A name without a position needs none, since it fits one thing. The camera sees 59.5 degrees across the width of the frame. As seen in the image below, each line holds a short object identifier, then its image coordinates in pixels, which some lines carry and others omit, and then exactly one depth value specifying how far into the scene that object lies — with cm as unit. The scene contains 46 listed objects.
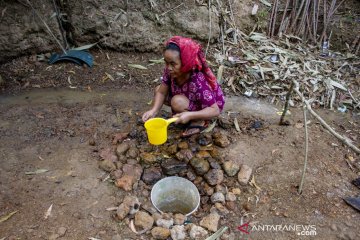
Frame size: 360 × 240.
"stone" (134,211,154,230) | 203
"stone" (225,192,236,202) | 226
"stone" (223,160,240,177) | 243
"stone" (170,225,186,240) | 199
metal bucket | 227
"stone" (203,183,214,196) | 232
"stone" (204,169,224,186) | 235
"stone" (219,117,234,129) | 288
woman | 215
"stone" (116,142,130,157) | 251
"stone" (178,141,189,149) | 255
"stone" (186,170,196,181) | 240
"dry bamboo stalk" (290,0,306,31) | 429
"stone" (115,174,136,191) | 226
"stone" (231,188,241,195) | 232
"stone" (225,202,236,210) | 222
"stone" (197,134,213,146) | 265
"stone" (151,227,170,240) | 198
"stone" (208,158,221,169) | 244
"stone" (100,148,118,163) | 247
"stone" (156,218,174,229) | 204
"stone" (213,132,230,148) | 264
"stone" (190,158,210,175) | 238
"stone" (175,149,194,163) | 247
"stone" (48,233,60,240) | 192
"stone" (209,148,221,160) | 252
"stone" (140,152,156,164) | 244
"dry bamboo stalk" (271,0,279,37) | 436
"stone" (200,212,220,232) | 206
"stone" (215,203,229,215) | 220
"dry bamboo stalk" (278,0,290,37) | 435
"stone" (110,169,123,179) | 233
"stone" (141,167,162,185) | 235
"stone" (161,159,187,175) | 239
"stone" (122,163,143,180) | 236
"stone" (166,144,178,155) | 252
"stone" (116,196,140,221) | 206
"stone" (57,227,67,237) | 194
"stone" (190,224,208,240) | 200
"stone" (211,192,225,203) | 226
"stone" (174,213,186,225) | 208
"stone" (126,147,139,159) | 250
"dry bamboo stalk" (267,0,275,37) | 438
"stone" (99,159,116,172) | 238
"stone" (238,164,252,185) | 238
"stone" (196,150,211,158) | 251
